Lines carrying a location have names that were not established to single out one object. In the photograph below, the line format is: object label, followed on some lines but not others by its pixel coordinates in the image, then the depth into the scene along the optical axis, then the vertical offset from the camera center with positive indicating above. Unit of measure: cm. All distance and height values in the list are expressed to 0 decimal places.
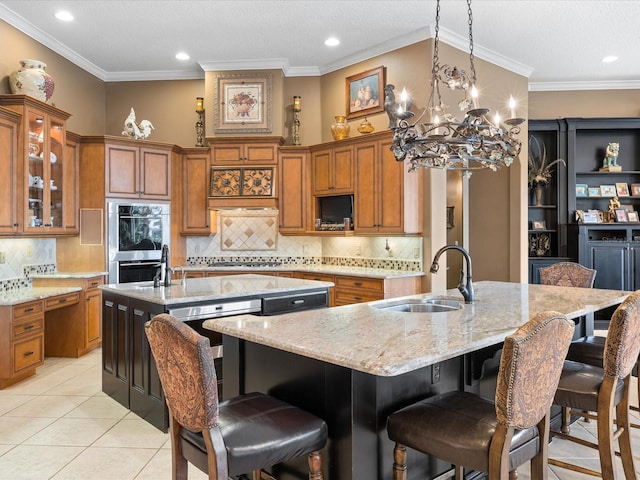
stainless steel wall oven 568 -6
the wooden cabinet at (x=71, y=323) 513 -98
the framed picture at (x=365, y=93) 578 +175
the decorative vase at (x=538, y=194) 682 +53
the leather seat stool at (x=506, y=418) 156 -68
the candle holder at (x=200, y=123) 657 +154
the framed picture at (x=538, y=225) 680 +8
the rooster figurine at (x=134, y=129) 609 +135
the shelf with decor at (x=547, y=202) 665 +42
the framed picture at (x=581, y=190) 675 +58
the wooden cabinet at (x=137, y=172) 575 +77
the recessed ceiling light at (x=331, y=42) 555 +226
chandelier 247 +48
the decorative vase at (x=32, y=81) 479 +156
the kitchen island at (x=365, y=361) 174 -55
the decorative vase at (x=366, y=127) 575 +127
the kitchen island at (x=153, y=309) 327 -57
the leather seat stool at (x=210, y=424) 158 -69
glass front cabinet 455 +66
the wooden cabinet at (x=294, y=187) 634 +60
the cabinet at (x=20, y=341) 409 -96
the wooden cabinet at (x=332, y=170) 584 +78
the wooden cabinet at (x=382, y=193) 527 +44
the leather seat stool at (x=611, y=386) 214 -75
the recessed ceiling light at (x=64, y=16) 486 +227
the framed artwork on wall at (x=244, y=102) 641 +176
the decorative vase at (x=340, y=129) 602 +132
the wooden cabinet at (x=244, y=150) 635 +111
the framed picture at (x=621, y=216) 647 +20
